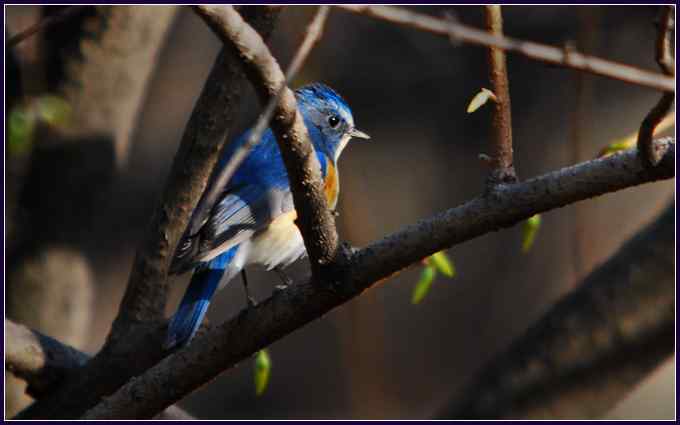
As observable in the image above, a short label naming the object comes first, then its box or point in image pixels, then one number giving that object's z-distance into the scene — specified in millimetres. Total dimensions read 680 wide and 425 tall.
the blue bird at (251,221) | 6121
